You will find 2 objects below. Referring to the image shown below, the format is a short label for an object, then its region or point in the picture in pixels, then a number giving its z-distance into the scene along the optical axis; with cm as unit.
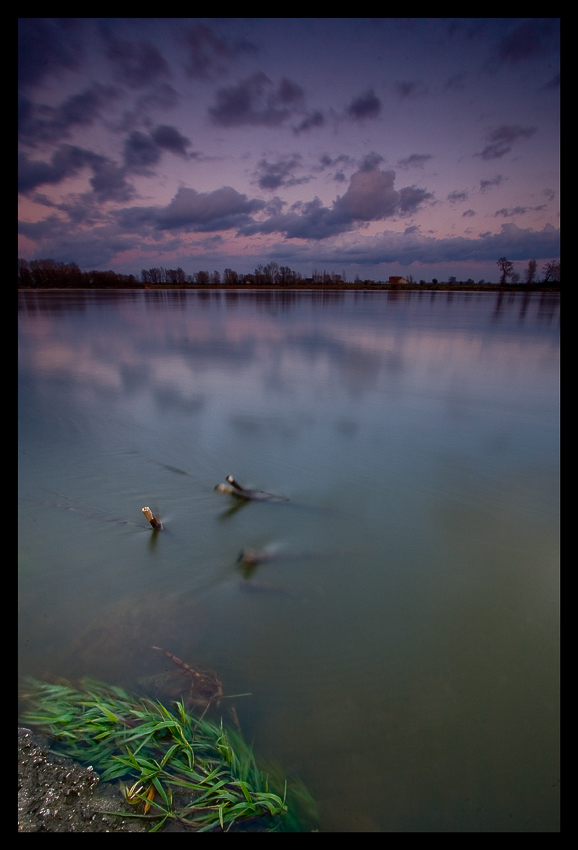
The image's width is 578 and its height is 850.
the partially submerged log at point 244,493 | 414
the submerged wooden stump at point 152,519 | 341
